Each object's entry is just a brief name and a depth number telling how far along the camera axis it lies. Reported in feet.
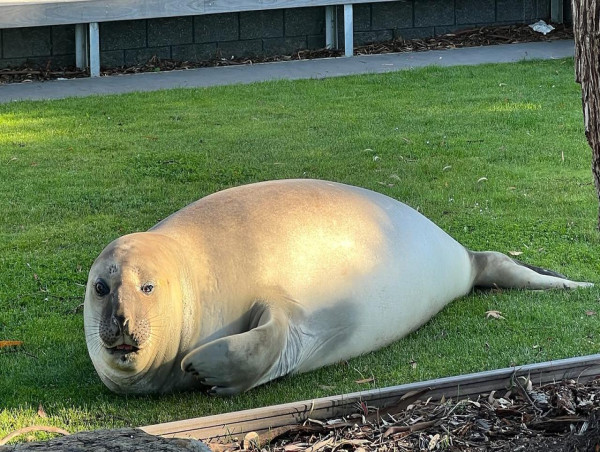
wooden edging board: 12.12
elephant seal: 13.89
